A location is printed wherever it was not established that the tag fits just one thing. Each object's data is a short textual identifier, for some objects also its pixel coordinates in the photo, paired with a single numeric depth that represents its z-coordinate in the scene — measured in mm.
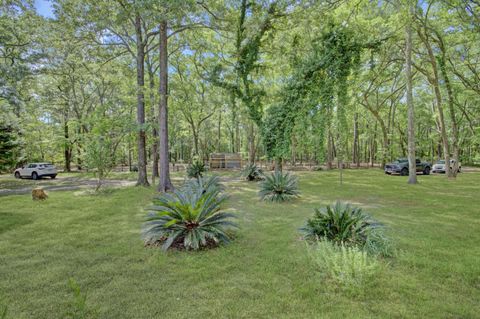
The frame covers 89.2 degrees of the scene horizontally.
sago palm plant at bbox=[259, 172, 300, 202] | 8930
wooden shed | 25938
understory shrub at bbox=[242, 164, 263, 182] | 15320
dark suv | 18828
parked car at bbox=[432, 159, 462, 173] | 21969
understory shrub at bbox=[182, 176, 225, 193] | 7454
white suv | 17938
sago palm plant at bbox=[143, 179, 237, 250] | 4453
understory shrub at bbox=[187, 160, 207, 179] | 15203
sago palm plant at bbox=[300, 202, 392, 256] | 4047
